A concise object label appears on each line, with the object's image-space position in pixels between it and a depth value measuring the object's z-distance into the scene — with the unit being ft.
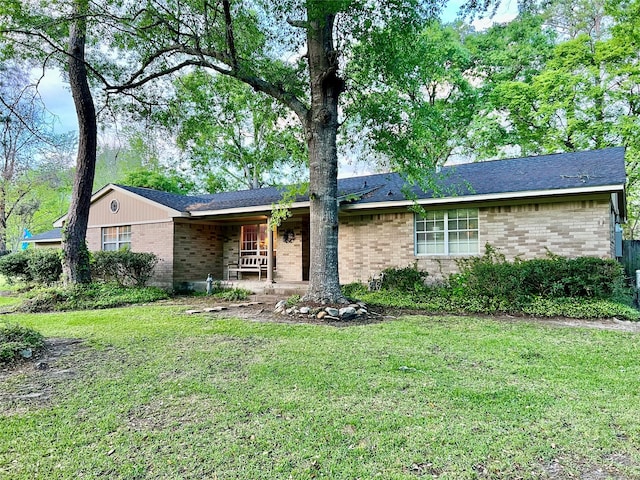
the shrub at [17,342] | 15.99
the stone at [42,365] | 15.23
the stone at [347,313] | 25.53
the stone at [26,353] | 16.35
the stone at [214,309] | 30.55
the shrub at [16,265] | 46.29
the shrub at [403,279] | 33.30
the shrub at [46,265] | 43.40
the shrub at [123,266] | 42.32
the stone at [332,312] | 25.69
